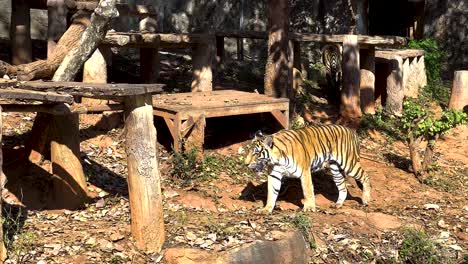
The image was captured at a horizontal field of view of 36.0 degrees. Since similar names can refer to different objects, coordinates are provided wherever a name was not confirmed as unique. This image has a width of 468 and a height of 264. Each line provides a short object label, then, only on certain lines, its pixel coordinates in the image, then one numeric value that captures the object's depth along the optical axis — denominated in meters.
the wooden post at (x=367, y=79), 13.37
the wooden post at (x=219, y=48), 14.70
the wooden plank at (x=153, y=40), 9.80
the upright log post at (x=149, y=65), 12.23
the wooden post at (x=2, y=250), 6.48
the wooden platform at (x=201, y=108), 9.68
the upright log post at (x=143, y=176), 6.96
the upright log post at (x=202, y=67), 11.69
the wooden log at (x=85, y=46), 8.04
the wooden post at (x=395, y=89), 13.88
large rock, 7.12
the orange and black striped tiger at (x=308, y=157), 8.48
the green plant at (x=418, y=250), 7.84
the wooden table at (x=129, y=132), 6.50
